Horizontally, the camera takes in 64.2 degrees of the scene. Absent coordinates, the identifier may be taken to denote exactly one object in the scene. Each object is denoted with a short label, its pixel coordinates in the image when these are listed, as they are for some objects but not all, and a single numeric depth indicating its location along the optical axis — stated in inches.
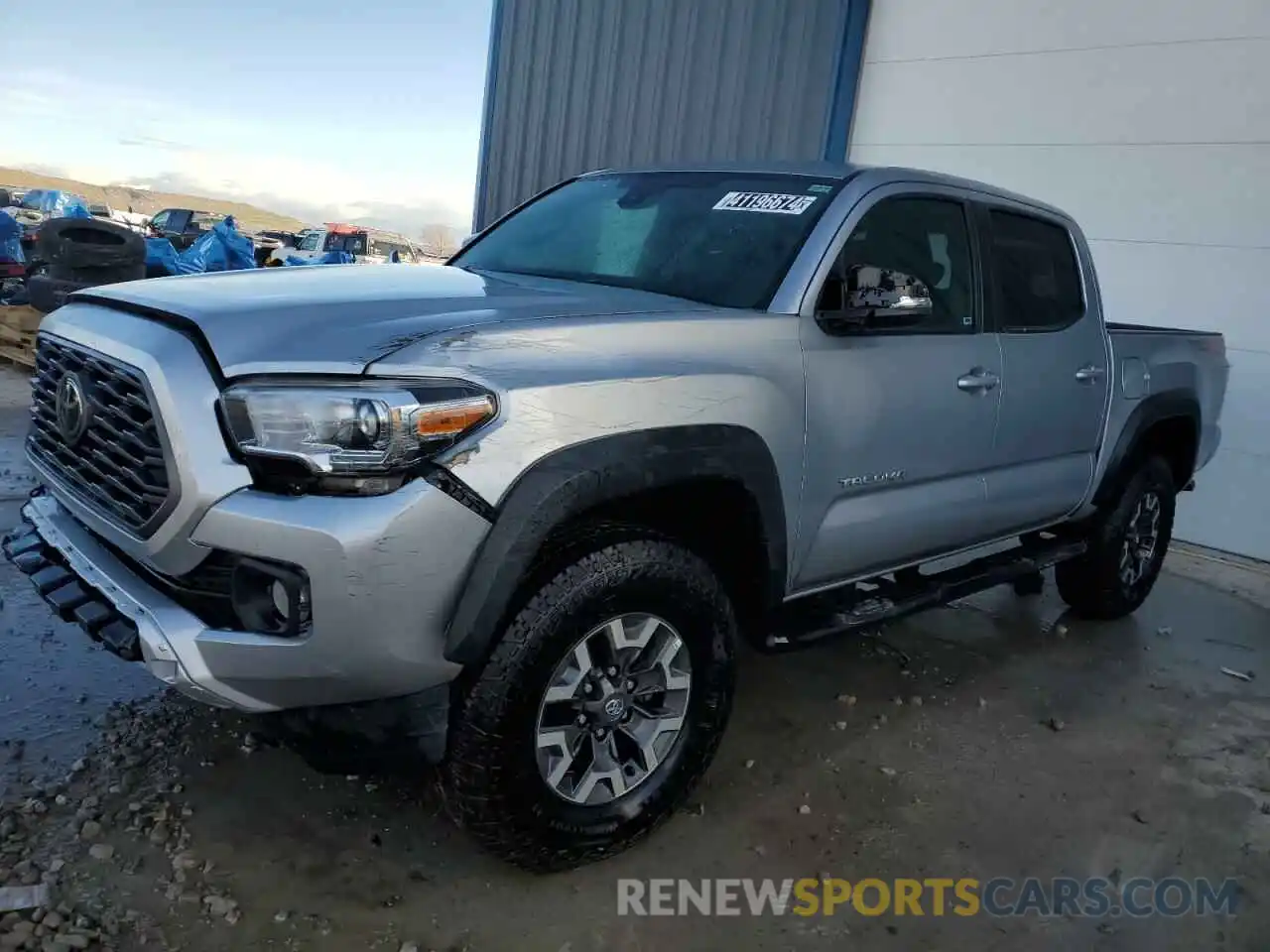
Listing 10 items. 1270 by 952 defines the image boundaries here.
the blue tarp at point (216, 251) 475.2
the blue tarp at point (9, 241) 487.2
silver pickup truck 80.0
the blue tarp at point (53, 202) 1050.7
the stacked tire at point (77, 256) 321.7
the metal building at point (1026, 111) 256.4
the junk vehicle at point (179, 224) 1045.8
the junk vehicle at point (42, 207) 758.4
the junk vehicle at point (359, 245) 892.6
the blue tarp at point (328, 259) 690.8
